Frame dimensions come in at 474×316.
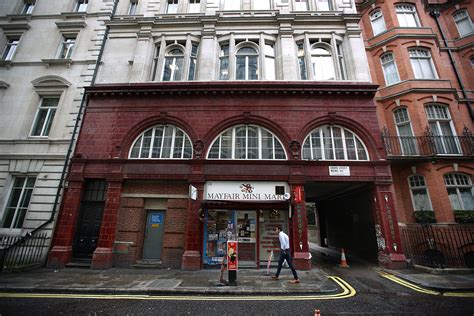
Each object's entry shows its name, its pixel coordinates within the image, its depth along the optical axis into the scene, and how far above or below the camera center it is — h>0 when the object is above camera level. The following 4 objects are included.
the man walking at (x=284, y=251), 7.87 -0.89
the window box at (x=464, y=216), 10.59 +0.60
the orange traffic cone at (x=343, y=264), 10.61 -1.80
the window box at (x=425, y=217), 11.03 +0.55
